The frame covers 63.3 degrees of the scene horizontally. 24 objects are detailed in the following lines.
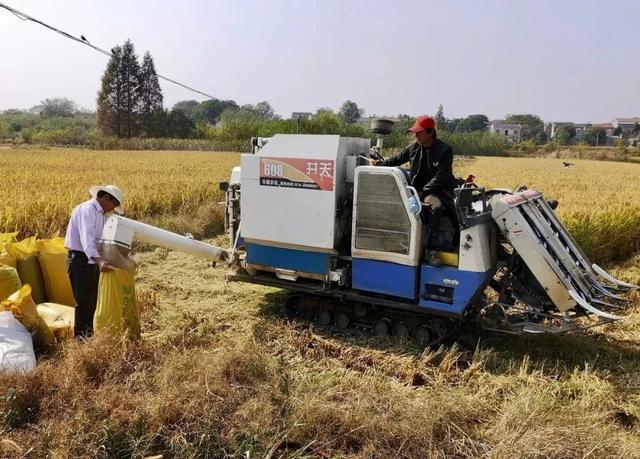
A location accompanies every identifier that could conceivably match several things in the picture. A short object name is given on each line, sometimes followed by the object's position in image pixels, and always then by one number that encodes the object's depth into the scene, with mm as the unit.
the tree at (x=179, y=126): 55375
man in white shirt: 5117
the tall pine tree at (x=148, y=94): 59344
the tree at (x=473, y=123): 134000
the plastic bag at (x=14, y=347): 4129
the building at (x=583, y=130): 110312
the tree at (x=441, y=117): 82725
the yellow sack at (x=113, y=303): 4969
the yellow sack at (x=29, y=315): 4812
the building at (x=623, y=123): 129125
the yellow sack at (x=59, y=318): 5211
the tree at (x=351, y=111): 111250
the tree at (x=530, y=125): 112938
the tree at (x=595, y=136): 107938
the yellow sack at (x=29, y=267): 5918
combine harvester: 5242
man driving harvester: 5523
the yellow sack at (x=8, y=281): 5418
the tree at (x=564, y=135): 89375
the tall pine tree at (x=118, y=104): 58594
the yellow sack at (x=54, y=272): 6102
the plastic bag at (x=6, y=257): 5699
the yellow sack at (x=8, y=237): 6303
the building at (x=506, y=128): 121662
